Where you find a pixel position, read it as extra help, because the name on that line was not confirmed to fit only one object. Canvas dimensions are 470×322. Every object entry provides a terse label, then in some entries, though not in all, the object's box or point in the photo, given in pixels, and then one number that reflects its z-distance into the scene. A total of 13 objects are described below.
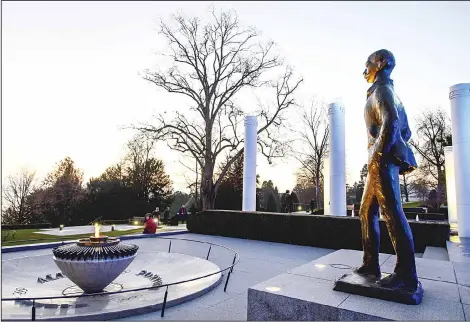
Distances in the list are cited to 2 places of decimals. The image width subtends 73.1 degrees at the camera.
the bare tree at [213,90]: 27.41
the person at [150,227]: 15.62
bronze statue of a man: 4.18
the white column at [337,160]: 18.72
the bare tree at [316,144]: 36.96
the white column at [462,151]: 12.48
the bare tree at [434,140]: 37.22
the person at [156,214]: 30.79
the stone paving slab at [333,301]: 3.67
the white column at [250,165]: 21.12
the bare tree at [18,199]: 38.44
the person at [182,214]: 30.04
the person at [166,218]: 27.99
